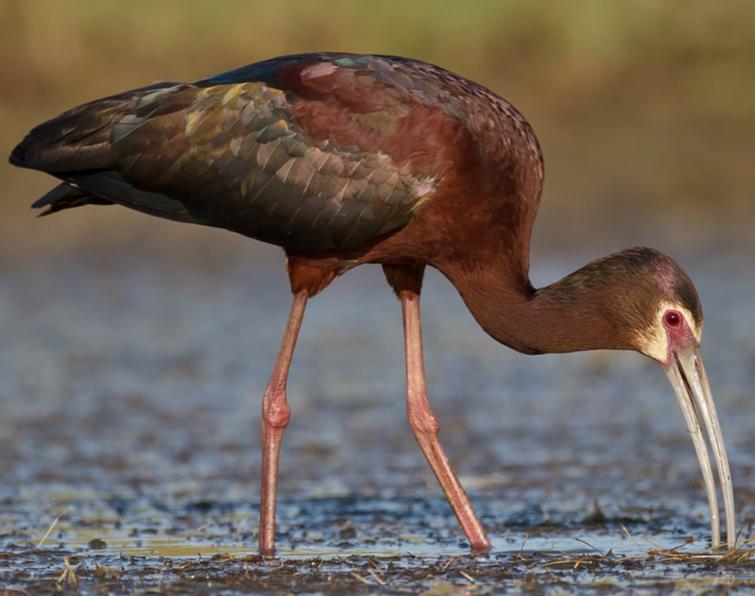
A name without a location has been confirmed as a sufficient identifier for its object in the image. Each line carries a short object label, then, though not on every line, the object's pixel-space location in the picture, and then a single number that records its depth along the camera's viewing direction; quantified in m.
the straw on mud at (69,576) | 13.22
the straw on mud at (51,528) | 15.04
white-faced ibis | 14.87
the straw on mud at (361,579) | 13.17
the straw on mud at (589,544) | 14.39
